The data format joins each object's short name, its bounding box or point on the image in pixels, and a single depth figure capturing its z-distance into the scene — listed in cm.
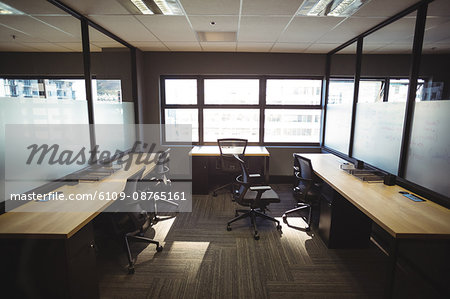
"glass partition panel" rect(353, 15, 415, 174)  252
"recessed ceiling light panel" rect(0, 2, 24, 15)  220
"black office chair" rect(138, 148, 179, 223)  270
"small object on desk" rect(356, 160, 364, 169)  279
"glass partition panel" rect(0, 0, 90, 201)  185
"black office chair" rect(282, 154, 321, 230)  273
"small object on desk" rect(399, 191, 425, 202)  194
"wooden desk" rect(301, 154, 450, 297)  143
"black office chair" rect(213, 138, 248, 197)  384
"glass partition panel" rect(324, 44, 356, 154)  376
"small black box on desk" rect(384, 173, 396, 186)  229
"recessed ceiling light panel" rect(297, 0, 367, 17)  221
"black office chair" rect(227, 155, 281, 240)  258
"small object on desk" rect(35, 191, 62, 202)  194
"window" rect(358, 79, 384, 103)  409
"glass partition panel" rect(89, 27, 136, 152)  310
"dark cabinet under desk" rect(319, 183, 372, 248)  243
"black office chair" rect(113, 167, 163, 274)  211
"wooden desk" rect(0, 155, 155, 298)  143
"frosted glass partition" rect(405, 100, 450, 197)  190
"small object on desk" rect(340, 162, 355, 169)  291
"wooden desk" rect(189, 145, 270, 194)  396
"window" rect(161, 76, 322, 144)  449
